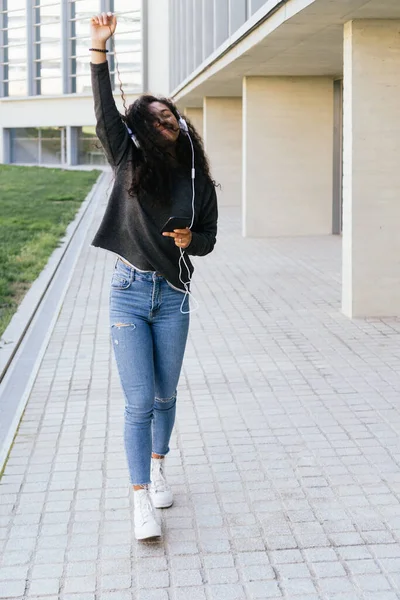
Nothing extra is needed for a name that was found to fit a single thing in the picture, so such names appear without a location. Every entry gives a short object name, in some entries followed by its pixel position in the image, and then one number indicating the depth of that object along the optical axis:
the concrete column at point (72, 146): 60.19
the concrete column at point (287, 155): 17.44
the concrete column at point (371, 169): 9.46
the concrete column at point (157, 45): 45.50
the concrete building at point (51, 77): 58.53
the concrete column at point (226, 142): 24.98
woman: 4.02
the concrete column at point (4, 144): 64.79
